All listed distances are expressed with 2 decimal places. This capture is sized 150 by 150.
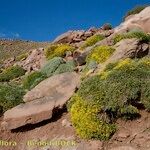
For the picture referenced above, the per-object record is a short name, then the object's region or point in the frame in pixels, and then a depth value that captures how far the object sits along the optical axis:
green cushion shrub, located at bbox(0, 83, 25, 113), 9.61
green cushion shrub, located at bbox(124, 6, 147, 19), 19.42
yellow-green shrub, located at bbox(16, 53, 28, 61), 18.48
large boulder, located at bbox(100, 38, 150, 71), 10.79
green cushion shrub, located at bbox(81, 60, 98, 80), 10.58
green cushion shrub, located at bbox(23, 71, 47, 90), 11.21
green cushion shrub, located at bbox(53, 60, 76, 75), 11.92
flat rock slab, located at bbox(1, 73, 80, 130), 8.66
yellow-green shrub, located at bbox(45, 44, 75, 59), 14.77
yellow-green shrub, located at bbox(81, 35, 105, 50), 15.04
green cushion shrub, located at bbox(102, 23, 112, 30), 18.52
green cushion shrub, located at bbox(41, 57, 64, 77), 12.29
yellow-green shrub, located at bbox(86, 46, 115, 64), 11.58
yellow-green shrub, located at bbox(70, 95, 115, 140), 7.62
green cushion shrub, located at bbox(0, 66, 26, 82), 14.51
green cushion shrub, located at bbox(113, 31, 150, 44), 12.34
